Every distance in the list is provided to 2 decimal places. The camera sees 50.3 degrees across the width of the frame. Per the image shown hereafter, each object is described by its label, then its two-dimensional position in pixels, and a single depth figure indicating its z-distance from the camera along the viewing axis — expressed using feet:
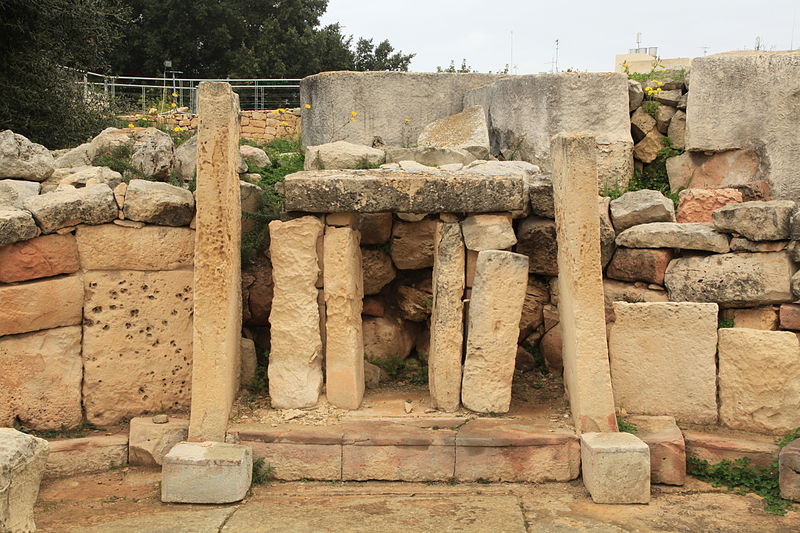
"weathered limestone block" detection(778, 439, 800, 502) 17.44
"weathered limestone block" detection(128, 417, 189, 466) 19.56
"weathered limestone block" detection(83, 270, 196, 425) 20.29
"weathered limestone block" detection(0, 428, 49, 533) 10.53
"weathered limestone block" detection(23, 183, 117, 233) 19.70
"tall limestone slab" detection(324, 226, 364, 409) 19.80
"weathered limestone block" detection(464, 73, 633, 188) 24.48
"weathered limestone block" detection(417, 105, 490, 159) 24.36
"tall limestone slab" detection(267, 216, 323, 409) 19.85
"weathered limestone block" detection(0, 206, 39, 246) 18.99
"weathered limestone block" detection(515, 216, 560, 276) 21.63
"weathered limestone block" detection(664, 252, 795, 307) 19.70
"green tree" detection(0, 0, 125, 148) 29.96
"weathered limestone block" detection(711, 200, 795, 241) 19.62
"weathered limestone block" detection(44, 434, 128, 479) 19.16
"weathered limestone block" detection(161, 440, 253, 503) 17.40
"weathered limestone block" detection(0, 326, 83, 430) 19.63
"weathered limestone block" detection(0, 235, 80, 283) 19.45
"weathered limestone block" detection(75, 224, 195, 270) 20.24
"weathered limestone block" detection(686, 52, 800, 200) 22.57
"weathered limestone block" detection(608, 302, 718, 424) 19.63
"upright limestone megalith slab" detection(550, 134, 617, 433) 18.38
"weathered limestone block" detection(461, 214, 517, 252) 19.75
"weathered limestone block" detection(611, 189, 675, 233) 21.59
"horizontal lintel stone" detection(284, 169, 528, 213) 19.42
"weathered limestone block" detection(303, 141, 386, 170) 22.36
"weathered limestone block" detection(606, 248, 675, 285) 20.98
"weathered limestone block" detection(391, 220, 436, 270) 22.75
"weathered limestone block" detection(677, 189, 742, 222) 22.45
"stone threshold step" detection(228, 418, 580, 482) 18.44
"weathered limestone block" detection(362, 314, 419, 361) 23.32
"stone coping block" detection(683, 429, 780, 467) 18.48
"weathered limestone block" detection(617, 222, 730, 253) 20.42
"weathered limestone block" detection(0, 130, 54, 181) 21.39
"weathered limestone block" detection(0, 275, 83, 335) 19.40
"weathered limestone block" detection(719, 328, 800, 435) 19.19
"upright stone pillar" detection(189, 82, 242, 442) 18.53
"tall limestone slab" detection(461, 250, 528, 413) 19.43
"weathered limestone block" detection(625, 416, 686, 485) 18.33
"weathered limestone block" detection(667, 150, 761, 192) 23.21
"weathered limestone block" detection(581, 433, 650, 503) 17.33
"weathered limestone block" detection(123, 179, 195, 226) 20.30
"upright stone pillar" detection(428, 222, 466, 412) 19.85
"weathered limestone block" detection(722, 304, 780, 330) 20.03
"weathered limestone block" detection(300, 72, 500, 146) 28.30
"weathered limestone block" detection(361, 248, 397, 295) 22.86
